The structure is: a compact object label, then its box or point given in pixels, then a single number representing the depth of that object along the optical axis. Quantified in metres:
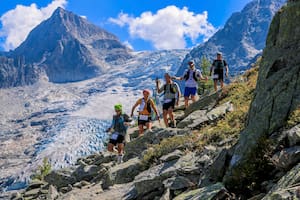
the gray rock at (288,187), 6.01
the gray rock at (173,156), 12.73
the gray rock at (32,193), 22.80
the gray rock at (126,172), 14.88
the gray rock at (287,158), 7.57
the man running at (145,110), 20.06
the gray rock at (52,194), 18.49
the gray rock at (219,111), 16.83
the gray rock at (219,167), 9.45
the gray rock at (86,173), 20.84
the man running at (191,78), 23.36
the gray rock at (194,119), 16.73
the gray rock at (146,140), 16.61
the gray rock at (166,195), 10.25
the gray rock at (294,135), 7.91
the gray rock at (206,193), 8.20
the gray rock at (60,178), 21.75
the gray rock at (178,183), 10.47
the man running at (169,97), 20.62
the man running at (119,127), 18.59
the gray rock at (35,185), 25.06
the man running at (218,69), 24.69
